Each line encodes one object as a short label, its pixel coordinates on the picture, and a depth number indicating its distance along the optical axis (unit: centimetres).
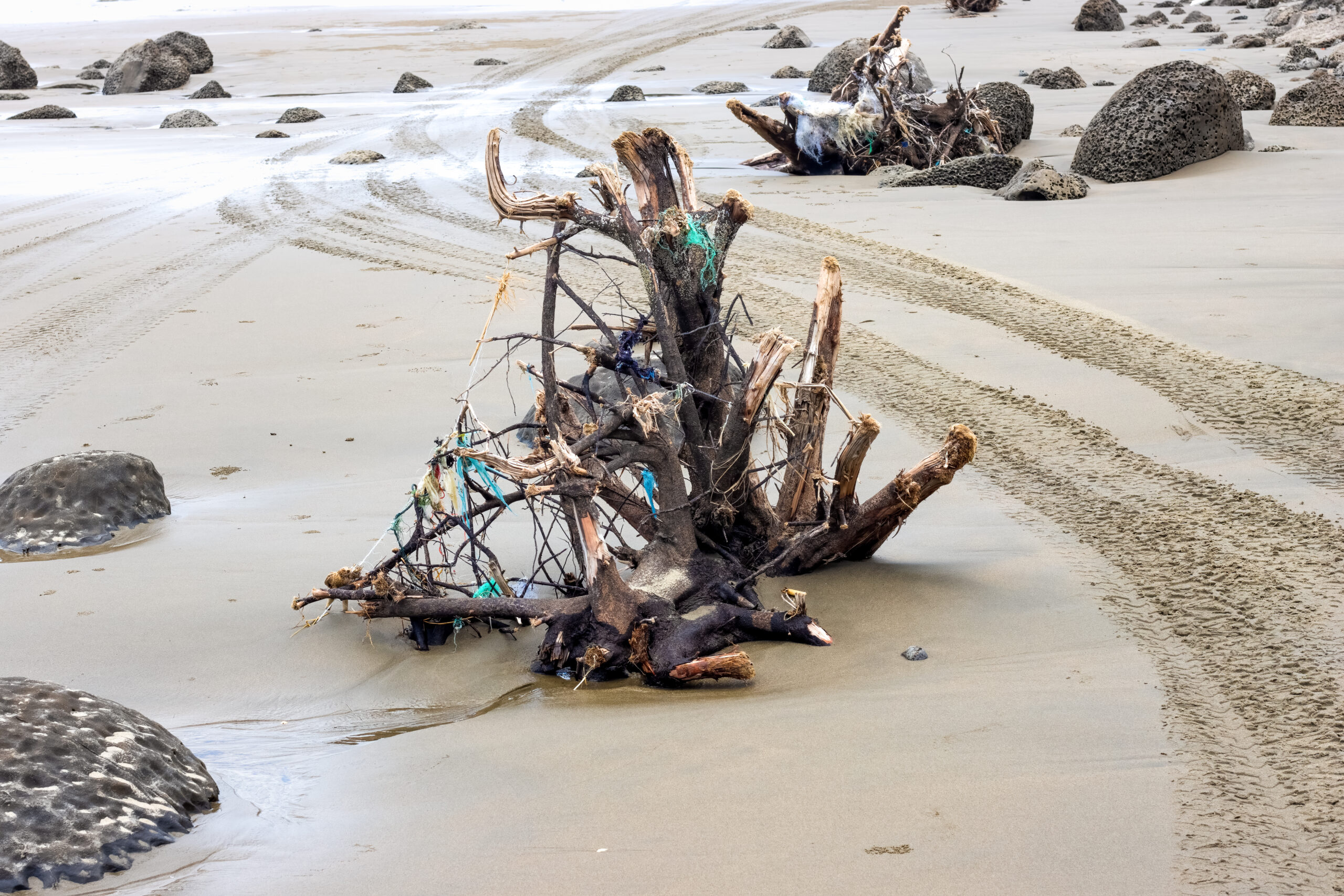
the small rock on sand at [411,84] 1897
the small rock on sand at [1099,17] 2181
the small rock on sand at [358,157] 1256
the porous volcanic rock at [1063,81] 1502
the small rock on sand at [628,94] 1609
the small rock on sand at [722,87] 1678
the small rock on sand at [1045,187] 902
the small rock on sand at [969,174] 963
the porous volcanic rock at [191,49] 2197
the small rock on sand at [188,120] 1600
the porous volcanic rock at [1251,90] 1205
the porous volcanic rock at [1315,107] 1105
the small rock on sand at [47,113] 1703
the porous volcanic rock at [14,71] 2081
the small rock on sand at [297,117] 1591
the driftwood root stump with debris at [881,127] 1063
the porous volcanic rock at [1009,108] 1115
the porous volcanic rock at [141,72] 2056
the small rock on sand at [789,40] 2183
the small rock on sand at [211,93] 1953
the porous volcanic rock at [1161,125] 943
